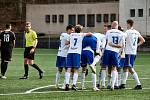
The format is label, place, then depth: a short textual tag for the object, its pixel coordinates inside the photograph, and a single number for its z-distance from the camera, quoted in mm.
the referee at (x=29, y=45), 21500
